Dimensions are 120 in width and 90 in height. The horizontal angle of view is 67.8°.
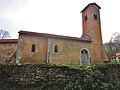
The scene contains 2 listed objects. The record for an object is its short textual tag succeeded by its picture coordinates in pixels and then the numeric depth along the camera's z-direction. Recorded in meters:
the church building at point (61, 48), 12.52
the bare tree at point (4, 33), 29.59
